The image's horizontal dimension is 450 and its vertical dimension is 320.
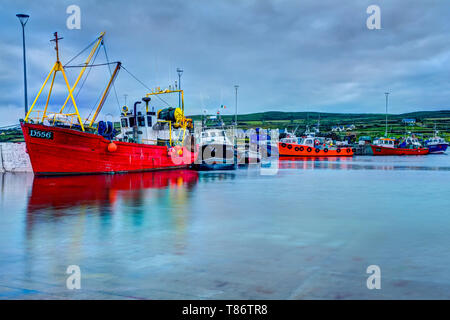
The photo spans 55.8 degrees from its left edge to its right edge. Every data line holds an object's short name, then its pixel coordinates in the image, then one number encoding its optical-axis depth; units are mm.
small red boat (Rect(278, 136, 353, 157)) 66250
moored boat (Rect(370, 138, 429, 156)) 80500
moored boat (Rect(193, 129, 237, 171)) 35094
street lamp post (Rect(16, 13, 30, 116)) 23611
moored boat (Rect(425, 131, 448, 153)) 90062
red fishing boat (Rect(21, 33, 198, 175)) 23703
